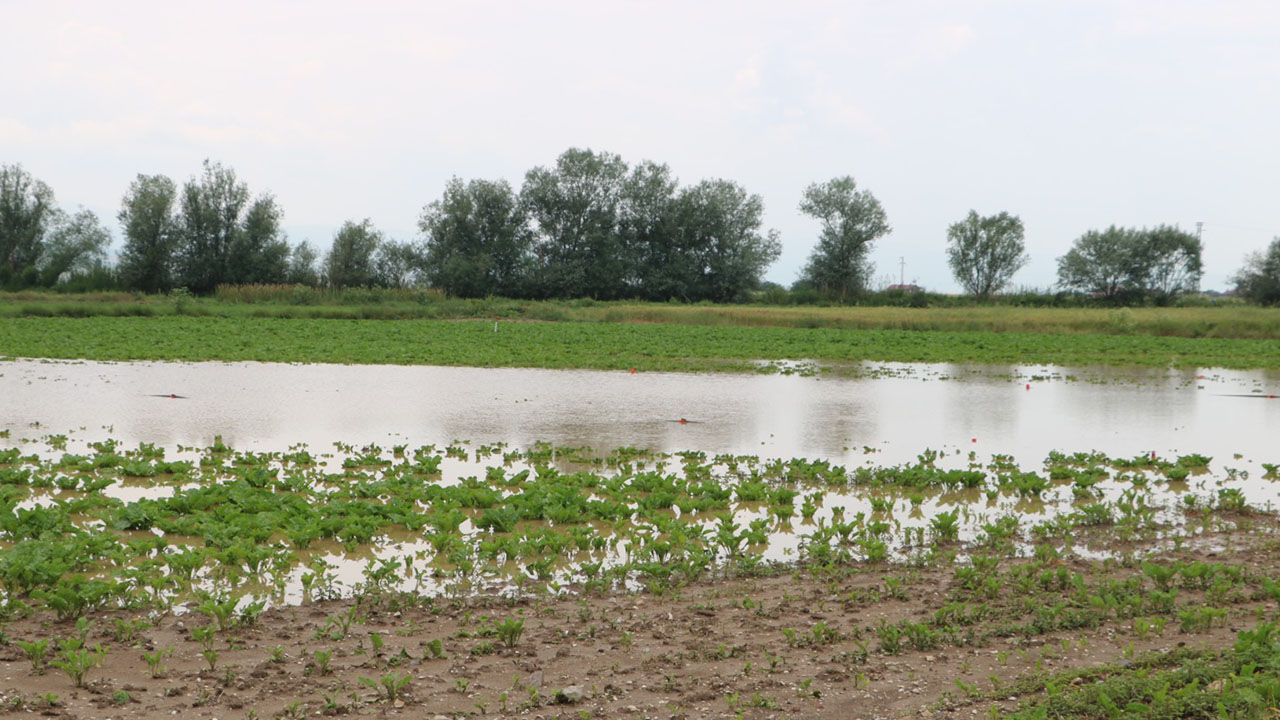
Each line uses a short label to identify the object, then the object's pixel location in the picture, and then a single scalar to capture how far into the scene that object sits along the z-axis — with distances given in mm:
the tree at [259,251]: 76812
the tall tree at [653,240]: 84500
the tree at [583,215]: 83312
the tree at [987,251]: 100625
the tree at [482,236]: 81938
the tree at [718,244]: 85438
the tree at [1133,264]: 89125
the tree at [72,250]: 78812
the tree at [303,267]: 77938
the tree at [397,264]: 82438
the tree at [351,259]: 78938
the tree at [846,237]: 94062
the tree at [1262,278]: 76606
